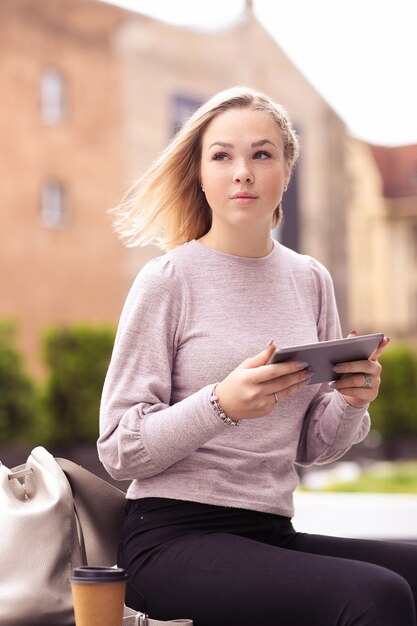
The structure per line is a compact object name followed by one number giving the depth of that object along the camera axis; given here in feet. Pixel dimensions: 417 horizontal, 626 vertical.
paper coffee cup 7.63
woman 7.87
